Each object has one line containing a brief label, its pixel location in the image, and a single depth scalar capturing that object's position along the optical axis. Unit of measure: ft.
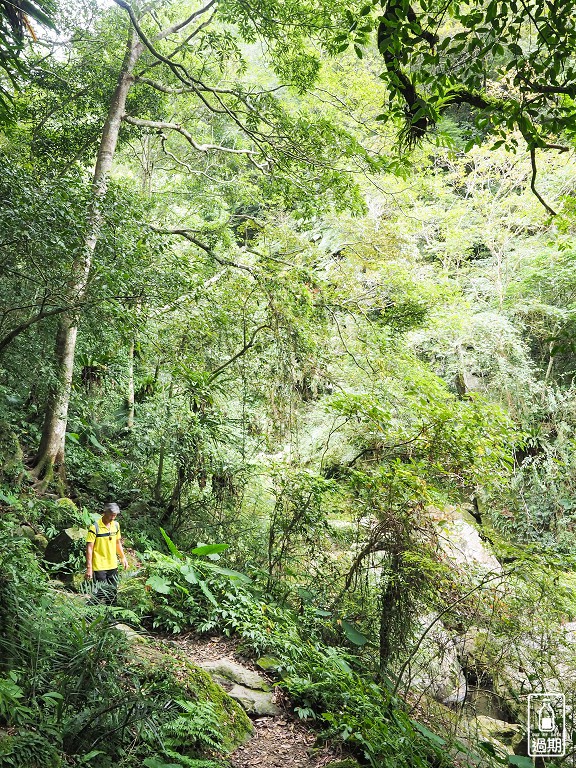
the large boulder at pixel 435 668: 19.30
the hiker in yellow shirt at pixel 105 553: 18.79
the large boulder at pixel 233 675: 16.40
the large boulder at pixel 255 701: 15.52
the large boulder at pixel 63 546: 21.29
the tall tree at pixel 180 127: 23.11
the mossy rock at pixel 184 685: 12.69
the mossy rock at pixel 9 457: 23.50
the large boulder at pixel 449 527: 18.62
